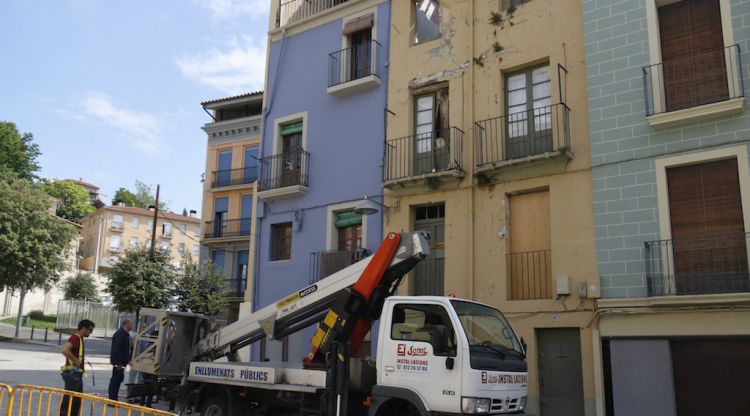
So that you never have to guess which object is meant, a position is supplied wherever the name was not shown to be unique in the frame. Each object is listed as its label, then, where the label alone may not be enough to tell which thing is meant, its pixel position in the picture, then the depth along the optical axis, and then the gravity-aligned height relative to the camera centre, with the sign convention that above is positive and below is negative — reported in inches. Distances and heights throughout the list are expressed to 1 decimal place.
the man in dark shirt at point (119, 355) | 544.4 -16.4
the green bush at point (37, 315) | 1974.7 +56.7
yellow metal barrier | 307.0 -33.3
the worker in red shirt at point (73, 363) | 420.2 -18.3
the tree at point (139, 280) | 1088.2 +93.3
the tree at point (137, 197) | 3351.4 +715.1
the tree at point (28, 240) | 1374.3 +203.1
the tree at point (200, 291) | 834.8 +61.6
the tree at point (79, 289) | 2097.7 +145.5
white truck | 336.8 -10.6
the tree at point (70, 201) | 2967.5 +617.6
